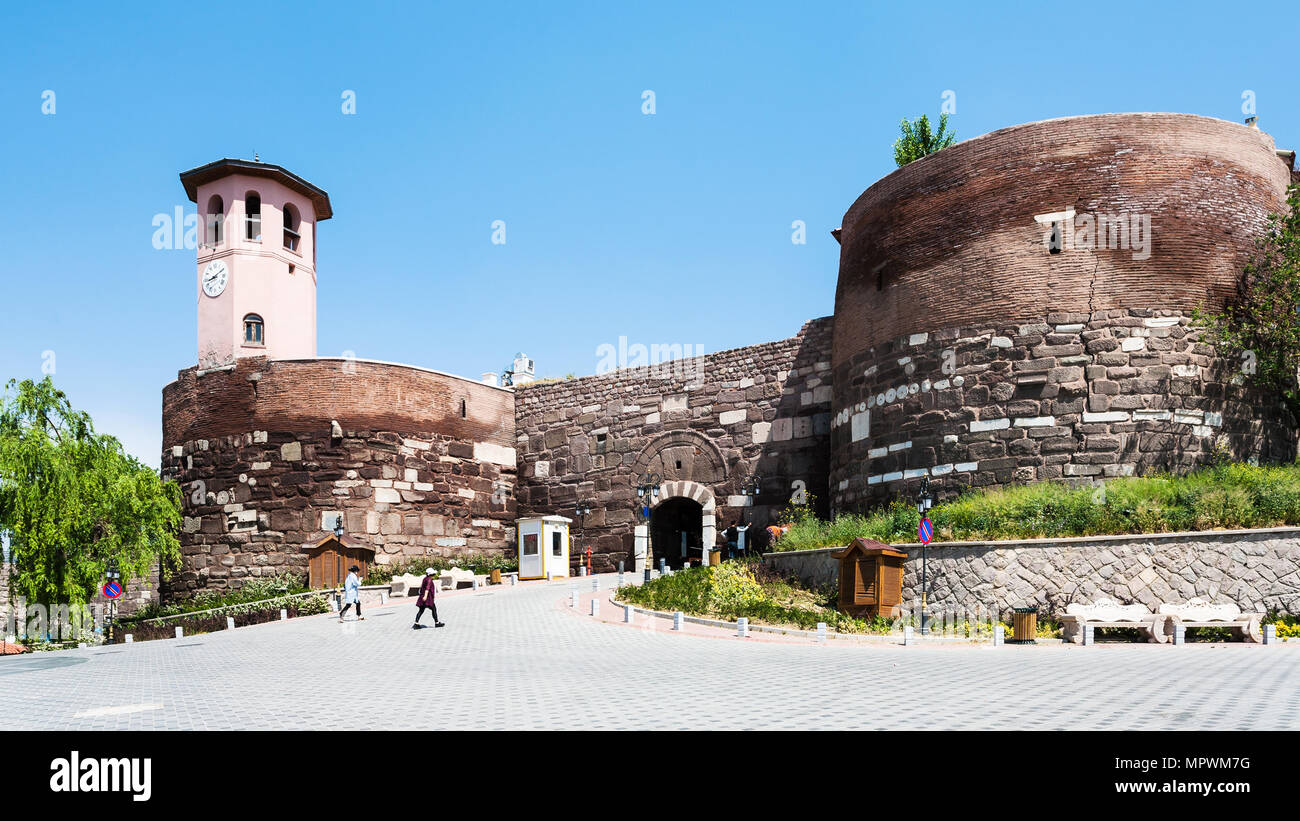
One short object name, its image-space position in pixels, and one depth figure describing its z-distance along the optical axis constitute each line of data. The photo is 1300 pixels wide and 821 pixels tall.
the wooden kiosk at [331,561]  26.59
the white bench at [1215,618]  13.91
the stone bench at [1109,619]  14.41
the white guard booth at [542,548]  28.00
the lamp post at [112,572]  22.45
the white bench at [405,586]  25.10
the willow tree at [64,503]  23.05
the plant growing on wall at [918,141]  34.09
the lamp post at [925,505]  16.55
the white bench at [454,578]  26.86
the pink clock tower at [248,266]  29.97
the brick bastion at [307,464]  27.62
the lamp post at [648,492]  27.83
